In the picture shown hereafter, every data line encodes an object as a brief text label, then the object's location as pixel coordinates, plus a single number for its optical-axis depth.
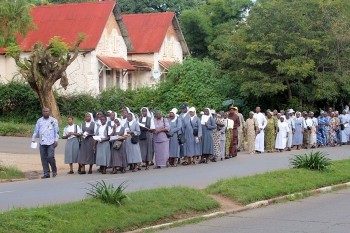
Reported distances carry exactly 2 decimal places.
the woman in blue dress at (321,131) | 30.34
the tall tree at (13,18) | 26.86
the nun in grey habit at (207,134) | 21.83
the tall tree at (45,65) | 31.72
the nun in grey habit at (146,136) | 20.03
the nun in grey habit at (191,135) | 21.22
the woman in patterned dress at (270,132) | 26.75
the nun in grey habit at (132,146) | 19.17
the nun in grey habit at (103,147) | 18.72
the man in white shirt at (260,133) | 26.15
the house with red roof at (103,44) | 41.34
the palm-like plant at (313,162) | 16.52
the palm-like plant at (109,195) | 10.74
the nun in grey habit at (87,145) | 18.95
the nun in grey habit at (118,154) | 18.69
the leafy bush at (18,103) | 37.44
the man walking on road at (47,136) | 17.48
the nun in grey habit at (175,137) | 20.92
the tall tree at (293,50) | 33.53
